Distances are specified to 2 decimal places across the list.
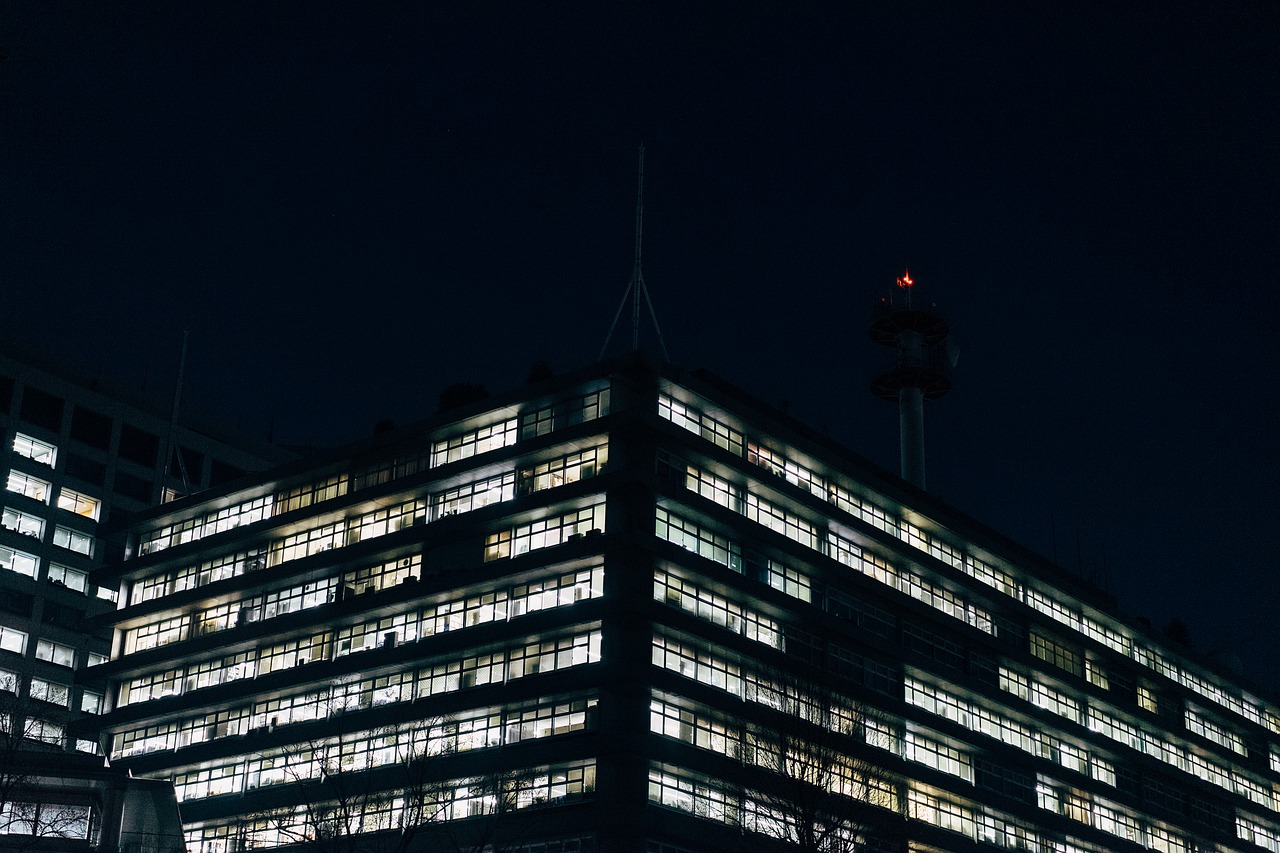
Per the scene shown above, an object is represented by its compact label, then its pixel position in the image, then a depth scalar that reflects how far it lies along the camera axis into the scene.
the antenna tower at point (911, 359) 117.94
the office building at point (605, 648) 75.81
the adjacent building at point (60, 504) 123.62
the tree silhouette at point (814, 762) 64.12
